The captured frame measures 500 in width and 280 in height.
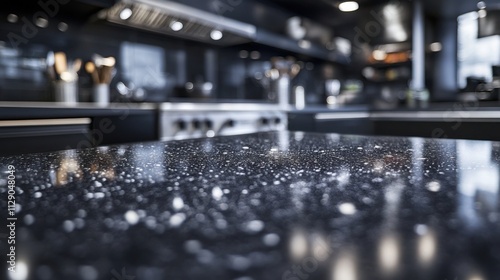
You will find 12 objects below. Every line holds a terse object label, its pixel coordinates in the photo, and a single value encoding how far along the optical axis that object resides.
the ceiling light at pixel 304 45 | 3.34
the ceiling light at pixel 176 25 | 2.39
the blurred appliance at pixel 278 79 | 3.34
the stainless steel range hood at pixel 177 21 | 2.05
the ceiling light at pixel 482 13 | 3.16
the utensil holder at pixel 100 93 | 2.19
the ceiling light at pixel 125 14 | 2.08
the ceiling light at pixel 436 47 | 3.55
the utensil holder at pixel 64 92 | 2.01
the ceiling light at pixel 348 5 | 2.12
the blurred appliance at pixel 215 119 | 2.04
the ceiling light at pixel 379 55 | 3.95
